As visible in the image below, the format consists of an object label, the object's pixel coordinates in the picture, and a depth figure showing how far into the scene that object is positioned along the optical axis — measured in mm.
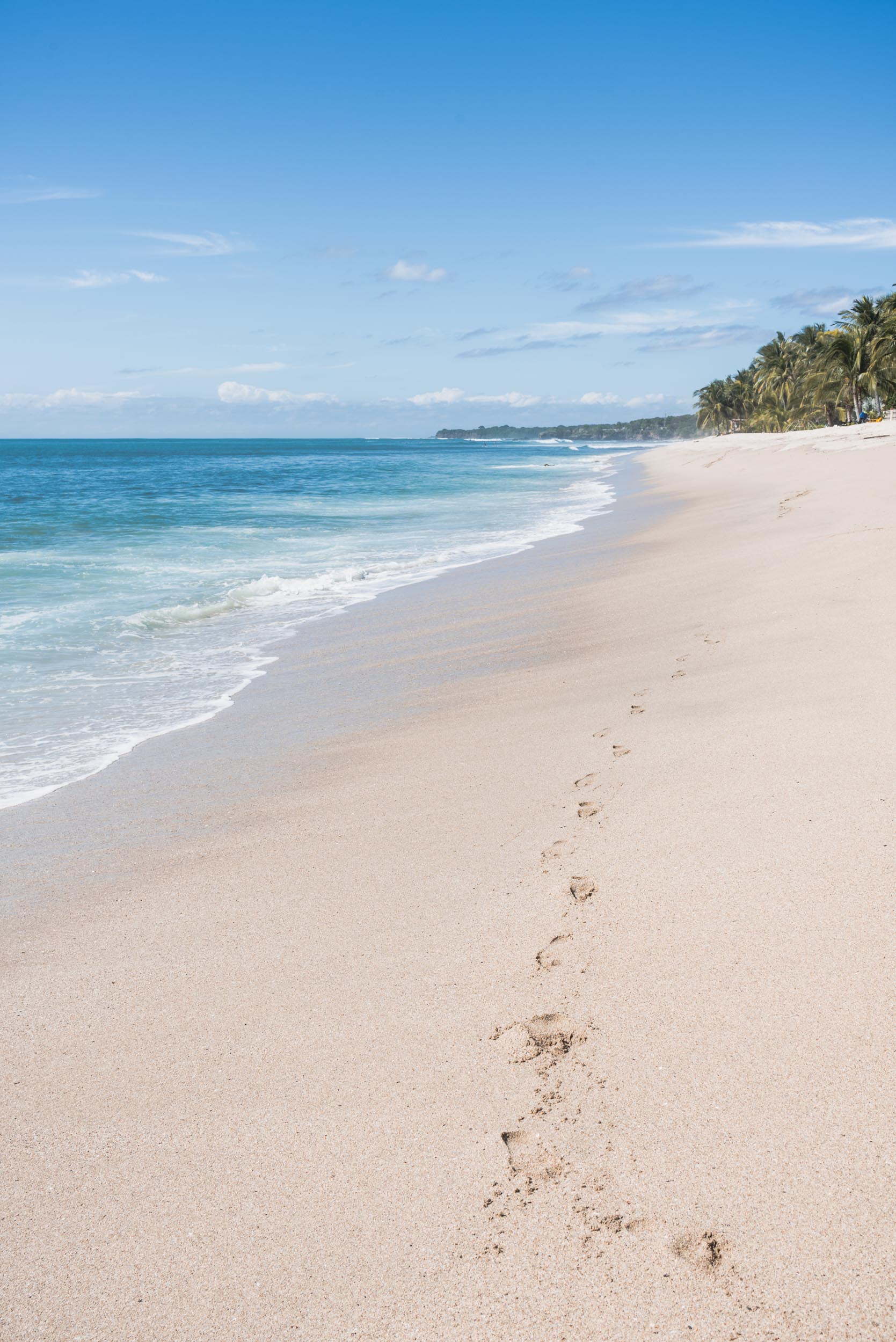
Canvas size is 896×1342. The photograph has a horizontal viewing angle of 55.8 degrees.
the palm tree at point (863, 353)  44375
